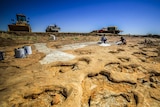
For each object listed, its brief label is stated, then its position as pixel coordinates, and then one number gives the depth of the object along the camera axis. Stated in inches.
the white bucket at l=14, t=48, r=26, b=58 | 221.8
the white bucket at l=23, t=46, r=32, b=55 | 246.8
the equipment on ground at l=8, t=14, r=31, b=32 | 611.8
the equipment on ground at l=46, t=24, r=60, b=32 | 800.9
